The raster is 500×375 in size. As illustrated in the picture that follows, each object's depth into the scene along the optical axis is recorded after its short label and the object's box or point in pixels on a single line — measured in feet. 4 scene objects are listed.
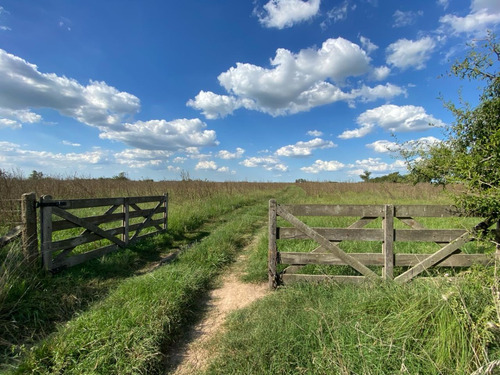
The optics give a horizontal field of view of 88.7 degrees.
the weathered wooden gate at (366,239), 12.79
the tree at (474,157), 9.70
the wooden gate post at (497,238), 12.09
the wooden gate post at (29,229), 14.12
